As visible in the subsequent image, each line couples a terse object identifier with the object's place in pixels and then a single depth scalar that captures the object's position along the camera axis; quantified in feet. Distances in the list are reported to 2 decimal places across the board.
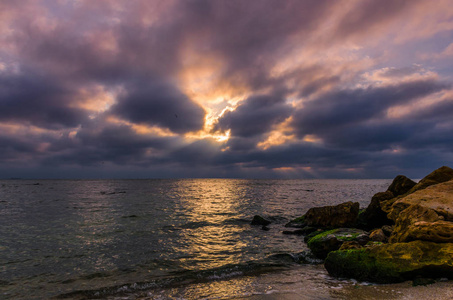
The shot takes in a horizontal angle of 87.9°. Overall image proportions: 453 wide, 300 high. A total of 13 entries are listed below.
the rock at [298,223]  68.35
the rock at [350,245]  32.70
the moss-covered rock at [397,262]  23.53
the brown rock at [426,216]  26.48
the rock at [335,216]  60.23
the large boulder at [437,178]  51.55
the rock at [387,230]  43.65
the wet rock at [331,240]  39.88
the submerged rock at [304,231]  59.59
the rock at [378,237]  39.81
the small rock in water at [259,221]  72.60
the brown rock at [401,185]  64.69
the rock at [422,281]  22.90
